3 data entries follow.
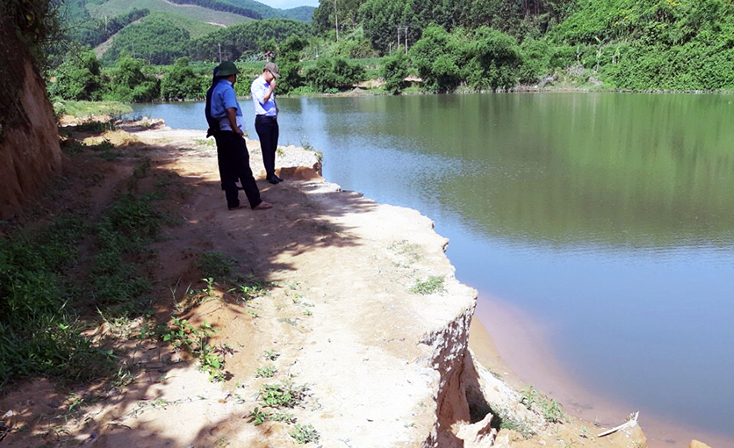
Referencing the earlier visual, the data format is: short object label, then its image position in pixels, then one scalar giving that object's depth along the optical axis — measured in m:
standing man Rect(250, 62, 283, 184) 7.10
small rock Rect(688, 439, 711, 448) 4.71
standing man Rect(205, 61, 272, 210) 5.75
